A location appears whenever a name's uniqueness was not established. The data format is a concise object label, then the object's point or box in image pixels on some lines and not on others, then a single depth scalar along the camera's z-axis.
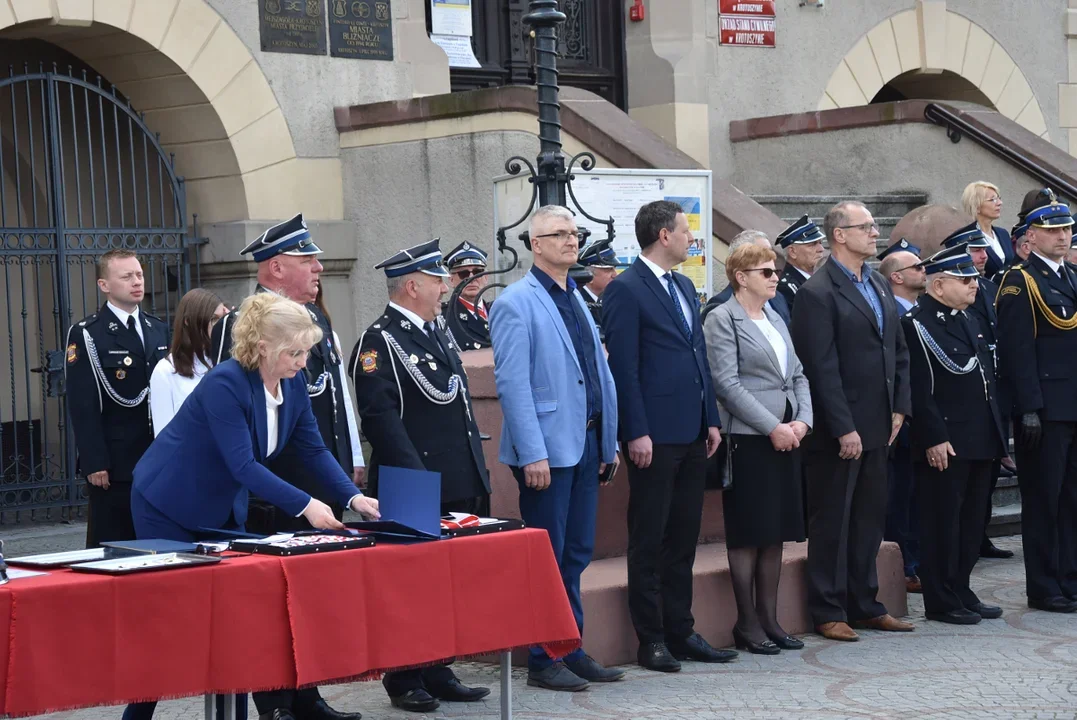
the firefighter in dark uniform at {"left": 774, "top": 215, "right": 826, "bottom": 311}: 8.58
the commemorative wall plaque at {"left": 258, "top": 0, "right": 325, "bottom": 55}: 11.93
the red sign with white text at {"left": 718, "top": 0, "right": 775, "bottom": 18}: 15.12
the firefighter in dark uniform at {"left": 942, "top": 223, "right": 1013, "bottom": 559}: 8.54
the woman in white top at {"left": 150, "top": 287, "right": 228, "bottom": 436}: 7.09
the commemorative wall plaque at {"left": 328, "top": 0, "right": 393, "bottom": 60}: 12.30
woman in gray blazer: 7.23
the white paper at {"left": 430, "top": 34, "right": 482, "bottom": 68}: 14.09
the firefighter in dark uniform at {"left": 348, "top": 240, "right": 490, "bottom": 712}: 6.32
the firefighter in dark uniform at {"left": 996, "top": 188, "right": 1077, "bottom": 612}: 8.21
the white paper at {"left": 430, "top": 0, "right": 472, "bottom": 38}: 13.99
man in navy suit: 6.94
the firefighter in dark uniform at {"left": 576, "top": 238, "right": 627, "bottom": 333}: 8.99
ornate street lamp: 8.34
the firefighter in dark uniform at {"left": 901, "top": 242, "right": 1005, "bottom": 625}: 7.90
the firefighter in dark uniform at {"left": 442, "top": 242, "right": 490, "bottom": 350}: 9.29
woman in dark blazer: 10.39
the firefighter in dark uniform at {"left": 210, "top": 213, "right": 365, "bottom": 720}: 6.11
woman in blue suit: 5.19
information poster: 9.24
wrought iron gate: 10.62
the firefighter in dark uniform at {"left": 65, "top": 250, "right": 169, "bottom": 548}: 7.60
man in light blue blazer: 6.54
